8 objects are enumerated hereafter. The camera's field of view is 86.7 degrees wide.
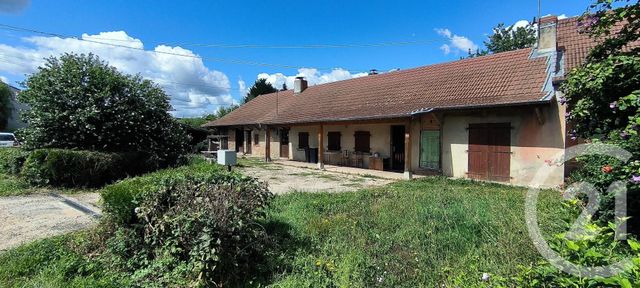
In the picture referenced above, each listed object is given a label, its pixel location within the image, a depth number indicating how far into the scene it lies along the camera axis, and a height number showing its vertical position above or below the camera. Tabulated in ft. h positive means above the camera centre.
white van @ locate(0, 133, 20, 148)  71.79 -0.29
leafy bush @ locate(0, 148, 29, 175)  35.40 -2.40
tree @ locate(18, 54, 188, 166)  34.04 +2.95
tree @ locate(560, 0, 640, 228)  9.62 +1.33
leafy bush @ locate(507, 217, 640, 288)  4.69 -1.93
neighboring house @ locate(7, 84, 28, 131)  104.22 +6.83
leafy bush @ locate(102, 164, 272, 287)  11.12 -3.19
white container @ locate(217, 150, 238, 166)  22.50 -1.34
